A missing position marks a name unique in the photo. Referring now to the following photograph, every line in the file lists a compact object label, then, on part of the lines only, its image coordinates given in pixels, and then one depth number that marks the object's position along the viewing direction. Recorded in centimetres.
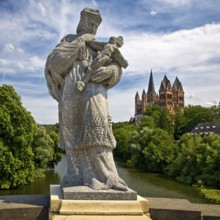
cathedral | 13850
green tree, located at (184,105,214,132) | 8669
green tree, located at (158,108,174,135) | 7943
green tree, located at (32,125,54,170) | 3653
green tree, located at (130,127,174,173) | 4714
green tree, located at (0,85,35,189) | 2717
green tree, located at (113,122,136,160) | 6639
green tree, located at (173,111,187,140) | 8744
